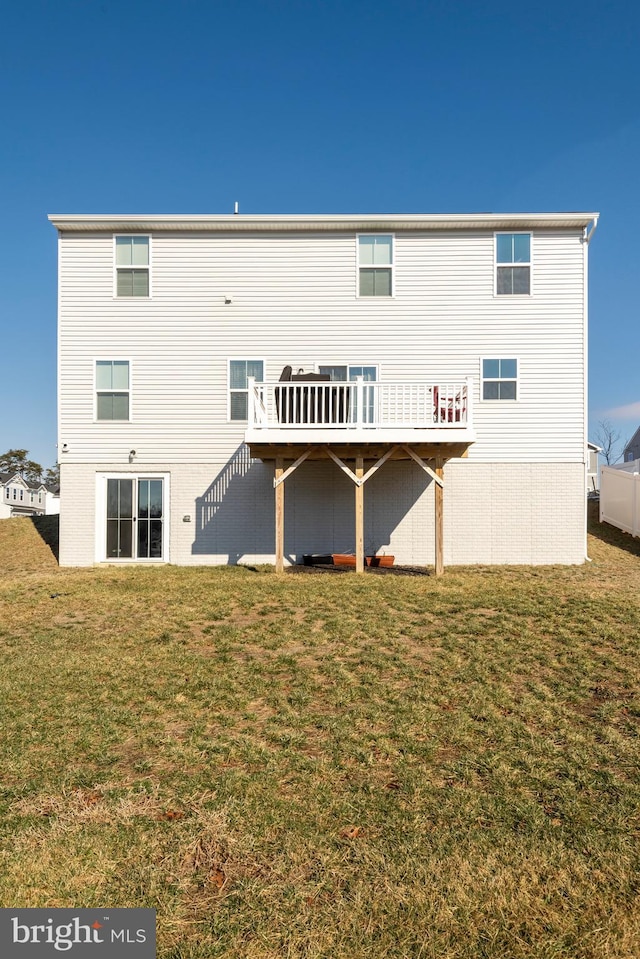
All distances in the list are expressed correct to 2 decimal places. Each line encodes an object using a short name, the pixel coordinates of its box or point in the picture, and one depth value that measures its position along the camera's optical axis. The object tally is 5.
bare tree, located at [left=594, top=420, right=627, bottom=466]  51.16
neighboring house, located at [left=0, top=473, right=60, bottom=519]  37.10
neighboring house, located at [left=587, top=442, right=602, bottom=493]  18.09
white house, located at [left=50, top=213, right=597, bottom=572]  12.80
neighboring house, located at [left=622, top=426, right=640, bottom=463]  41.53
